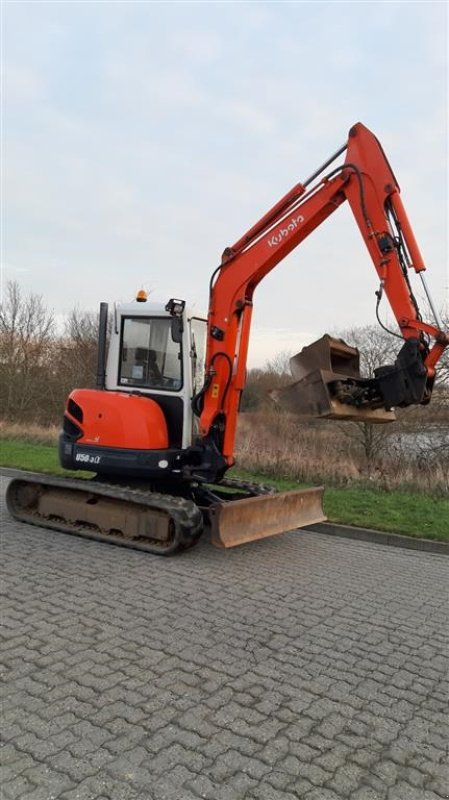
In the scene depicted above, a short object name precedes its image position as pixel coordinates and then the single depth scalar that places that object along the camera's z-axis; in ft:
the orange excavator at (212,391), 18.70
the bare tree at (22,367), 84.33
